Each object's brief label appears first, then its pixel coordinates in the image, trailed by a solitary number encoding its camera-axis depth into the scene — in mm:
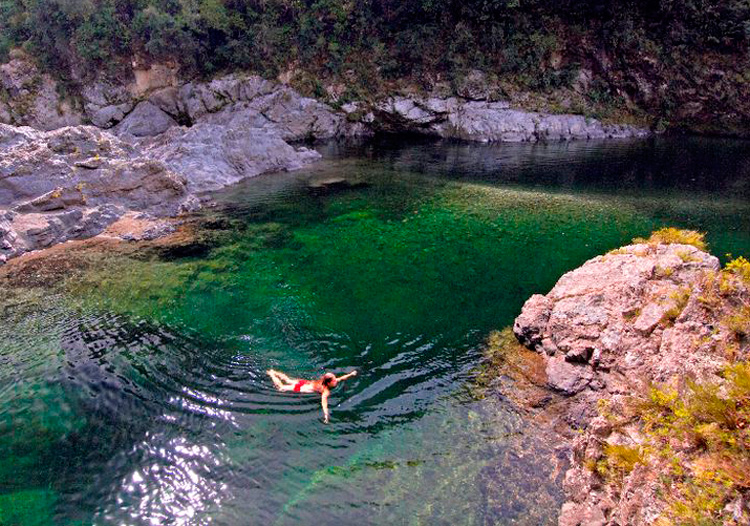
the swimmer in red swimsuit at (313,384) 8578
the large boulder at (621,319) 7113
